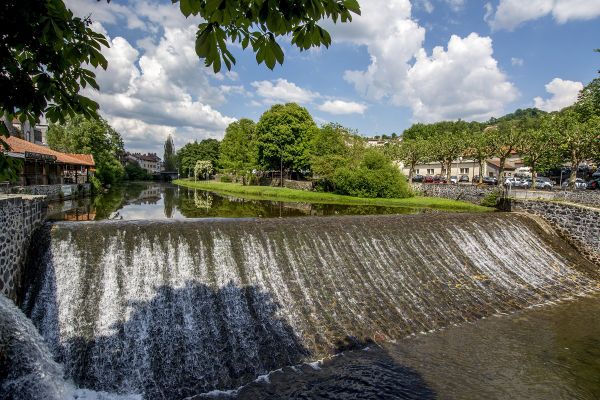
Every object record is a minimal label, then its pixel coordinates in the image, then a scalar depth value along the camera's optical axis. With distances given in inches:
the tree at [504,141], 1660.3
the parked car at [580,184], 1905.3
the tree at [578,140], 1337.4
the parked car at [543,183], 2023.6
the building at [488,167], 2952.8
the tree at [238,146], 2783.0
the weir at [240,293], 363.3
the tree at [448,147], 1999.3
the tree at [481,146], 1792.6
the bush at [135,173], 4213.8
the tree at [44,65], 110.8
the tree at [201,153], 4037.9
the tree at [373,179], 1600.6
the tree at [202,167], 3782.0
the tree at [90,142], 2074.3
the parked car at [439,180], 2235.4
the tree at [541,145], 1545.3
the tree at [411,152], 2110.2
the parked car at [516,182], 2110.2
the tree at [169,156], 5940.0
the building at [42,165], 1063.3
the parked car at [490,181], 2289.6
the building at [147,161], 6954.7
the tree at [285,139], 2181.3
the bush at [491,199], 1309.1
